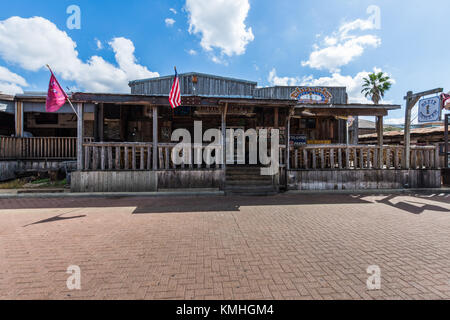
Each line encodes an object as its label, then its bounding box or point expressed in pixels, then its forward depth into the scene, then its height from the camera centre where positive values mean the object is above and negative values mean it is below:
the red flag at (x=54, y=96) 7.04 +2.20
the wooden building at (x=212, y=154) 8.01 +0.30
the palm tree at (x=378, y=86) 24.83 +8.67
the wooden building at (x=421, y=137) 12.87 +1.54
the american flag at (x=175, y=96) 7.18 +2.22
